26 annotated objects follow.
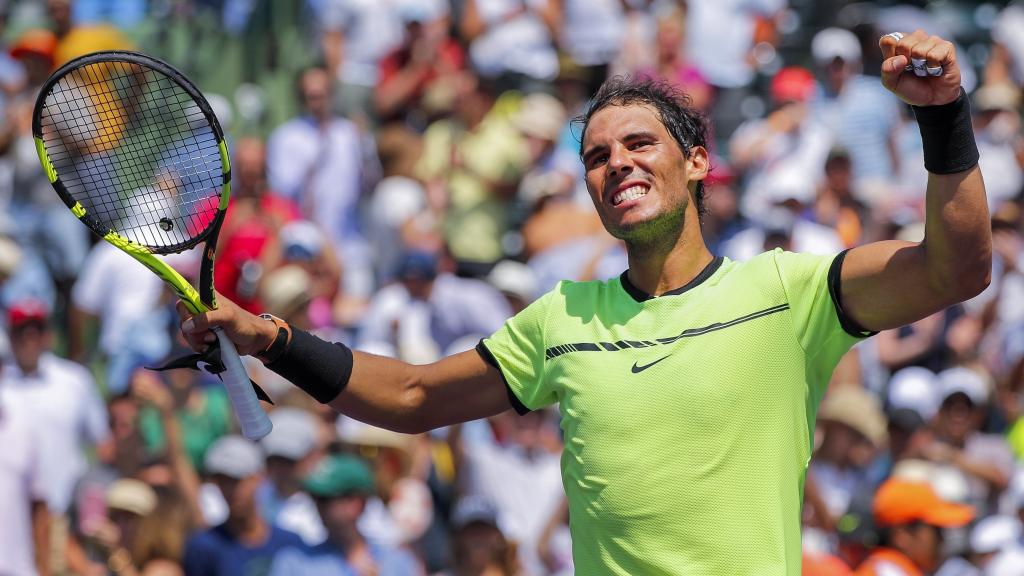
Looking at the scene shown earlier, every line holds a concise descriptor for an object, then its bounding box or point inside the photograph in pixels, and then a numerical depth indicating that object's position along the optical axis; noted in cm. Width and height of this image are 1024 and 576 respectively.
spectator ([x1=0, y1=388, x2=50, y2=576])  1465
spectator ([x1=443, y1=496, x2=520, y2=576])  1355
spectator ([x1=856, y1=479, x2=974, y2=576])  1325
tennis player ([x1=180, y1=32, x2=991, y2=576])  686
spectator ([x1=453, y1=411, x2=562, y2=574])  1470
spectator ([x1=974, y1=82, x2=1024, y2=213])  1877
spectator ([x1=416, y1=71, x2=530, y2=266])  1883
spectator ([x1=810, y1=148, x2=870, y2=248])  1823
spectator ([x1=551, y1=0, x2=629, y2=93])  2156
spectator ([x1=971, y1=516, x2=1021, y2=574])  1340
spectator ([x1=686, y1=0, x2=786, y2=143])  2127
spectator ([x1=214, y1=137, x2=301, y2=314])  1728
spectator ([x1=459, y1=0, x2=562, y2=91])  2119
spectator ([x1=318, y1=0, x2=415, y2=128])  2103
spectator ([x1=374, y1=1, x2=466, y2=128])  2091
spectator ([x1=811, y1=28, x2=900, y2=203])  1986
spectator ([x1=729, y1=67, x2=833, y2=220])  1845
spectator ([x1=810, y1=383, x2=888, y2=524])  1467
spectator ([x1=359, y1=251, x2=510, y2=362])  1659
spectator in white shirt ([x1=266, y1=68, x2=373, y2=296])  1944
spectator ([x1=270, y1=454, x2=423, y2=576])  1263
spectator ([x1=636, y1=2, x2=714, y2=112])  2041
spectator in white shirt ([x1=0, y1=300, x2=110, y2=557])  1523
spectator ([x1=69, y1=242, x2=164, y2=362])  1719
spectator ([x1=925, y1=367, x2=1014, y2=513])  1485
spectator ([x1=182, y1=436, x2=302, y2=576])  1253
